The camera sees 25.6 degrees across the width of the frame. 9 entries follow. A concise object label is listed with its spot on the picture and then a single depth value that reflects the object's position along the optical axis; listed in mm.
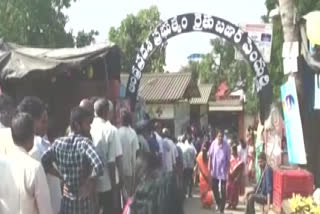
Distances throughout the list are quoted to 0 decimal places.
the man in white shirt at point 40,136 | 5699
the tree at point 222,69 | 49156
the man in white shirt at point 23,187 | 4844
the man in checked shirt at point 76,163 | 6152
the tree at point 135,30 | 44925
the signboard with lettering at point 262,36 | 13625
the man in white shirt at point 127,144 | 9008
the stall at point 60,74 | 9633
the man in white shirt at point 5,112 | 5740
